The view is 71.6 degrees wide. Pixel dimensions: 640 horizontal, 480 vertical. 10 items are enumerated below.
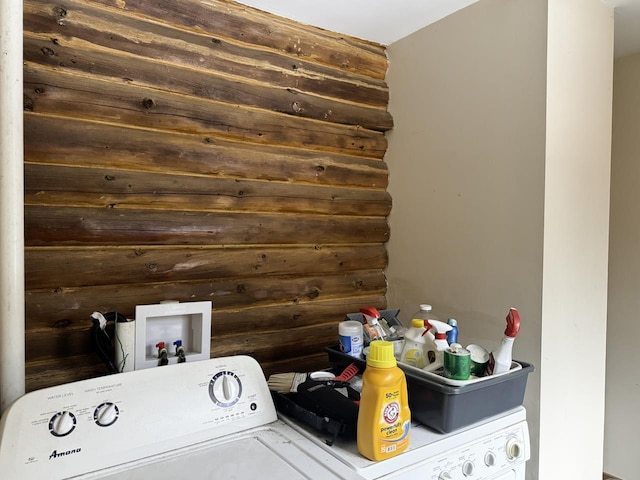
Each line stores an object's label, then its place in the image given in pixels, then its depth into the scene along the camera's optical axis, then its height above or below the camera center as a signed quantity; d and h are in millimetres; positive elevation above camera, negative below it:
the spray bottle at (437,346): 1332 -355
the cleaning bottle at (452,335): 1461 -343
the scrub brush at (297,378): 1411 -487
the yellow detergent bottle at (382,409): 1068 -436
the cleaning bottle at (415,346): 1383 -367
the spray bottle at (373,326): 1547 -341
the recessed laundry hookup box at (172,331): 1332 -334
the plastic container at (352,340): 1518 -378
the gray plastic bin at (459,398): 1219 -481
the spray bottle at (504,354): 1290 -364
